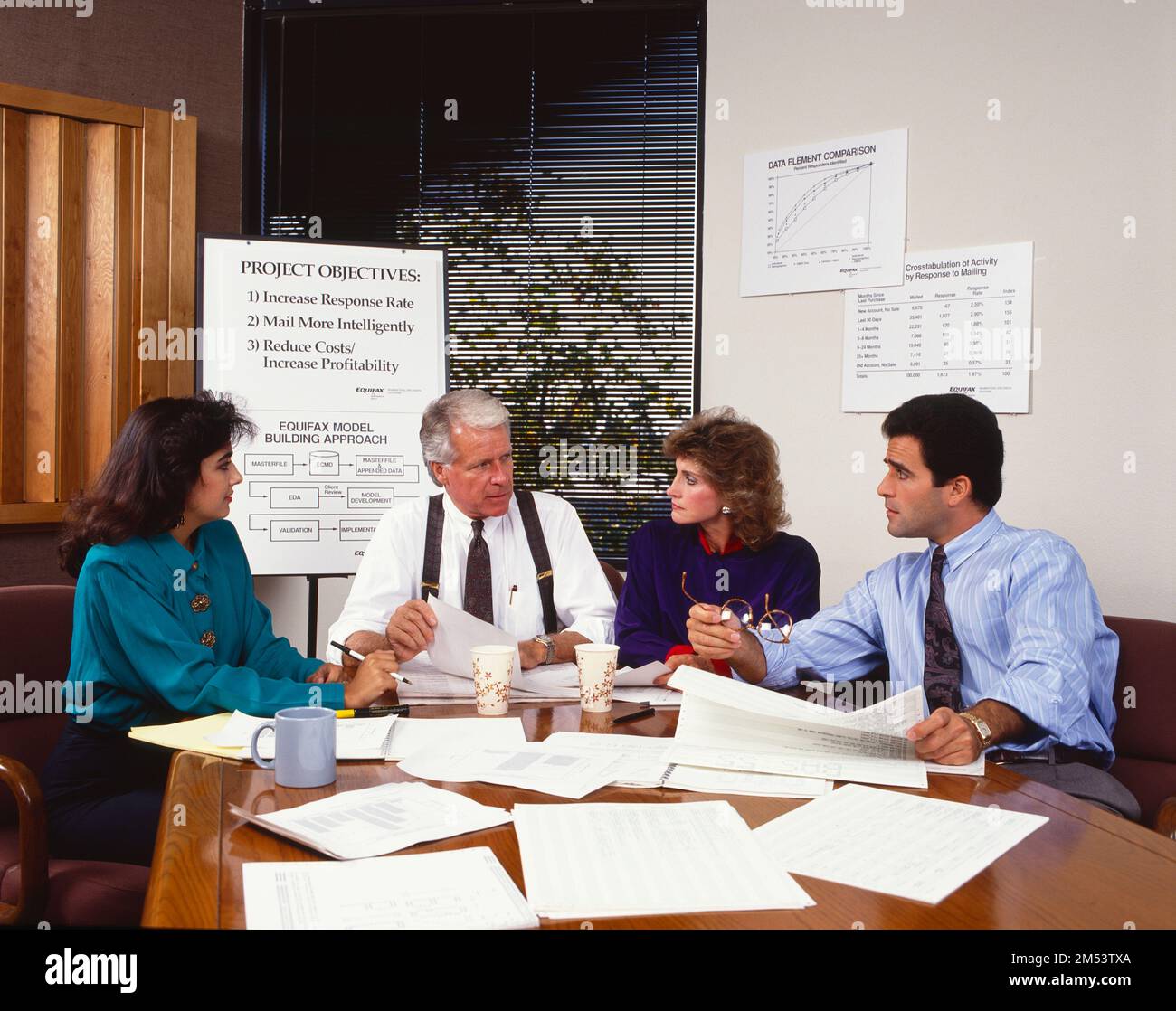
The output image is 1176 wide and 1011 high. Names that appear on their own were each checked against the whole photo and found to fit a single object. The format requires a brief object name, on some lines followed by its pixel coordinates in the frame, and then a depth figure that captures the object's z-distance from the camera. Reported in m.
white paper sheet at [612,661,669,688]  1.96
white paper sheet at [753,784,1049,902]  1.03
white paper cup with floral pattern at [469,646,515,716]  1.70
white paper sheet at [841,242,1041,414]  2.76
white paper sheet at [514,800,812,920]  0.95
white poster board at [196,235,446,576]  3.08
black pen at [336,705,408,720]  1.66
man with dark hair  1.78
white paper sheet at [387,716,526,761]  1.52
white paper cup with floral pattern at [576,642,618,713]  1.73
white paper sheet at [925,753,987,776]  1.44
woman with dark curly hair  1.76
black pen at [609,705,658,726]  1.70
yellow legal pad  1.50
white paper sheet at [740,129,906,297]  2.94
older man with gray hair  2.62
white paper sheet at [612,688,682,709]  1.86
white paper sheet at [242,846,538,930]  0.89
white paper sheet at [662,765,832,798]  1.32
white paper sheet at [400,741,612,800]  1.31
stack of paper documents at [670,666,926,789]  1.42
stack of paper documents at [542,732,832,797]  1.32
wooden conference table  0.93
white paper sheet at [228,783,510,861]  1.08
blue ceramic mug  1.31
